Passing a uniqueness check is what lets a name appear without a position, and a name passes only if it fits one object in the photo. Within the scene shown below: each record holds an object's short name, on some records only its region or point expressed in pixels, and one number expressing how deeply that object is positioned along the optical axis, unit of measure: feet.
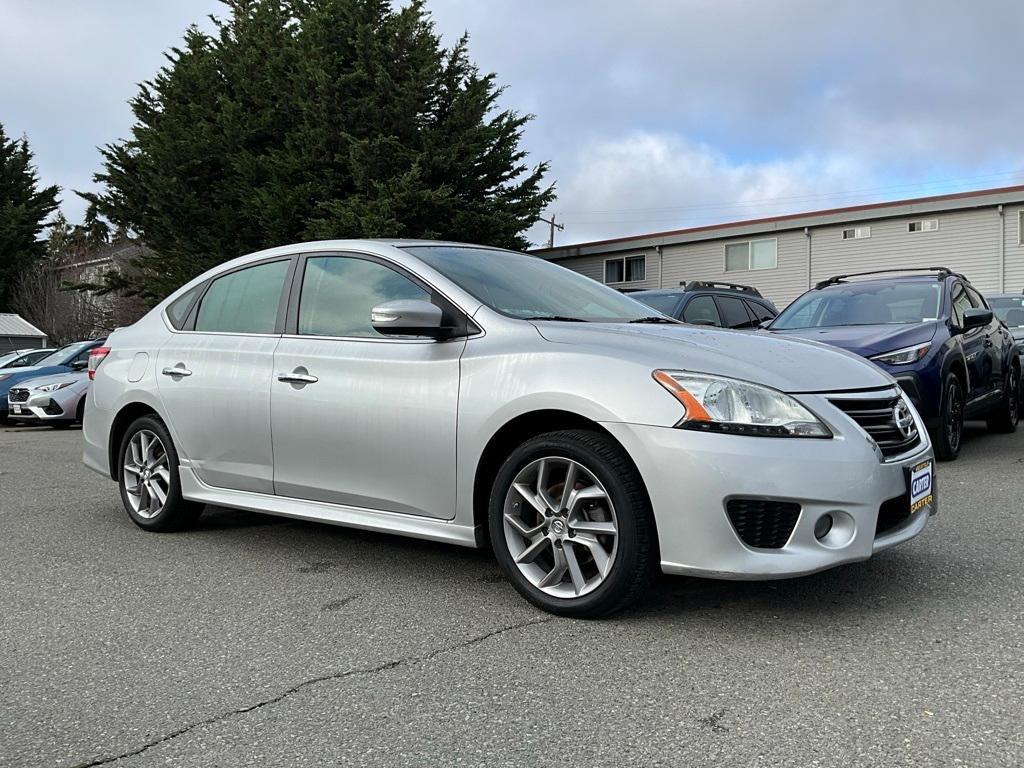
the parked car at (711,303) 34.78
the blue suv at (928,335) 23.57
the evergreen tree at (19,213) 152.05
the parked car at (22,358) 57.72
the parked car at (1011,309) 38.52
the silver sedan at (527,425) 10.77
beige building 75.56
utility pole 200.38
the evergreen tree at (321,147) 84.64
